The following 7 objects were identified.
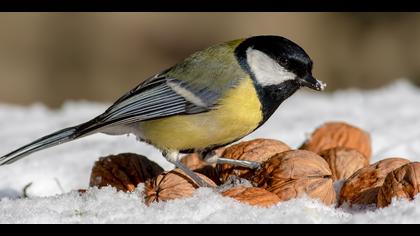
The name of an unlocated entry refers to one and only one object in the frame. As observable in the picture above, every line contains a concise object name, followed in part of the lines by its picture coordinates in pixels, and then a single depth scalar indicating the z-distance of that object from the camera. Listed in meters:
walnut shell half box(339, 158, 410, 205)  3.93
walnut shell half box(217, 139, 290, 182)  4.40
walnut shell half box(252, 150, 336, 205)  3.86
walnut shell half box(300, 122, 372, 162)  5.15
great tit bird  4.48
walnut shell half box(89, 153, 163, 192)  4.46
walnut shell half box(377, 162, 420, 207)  3.63
